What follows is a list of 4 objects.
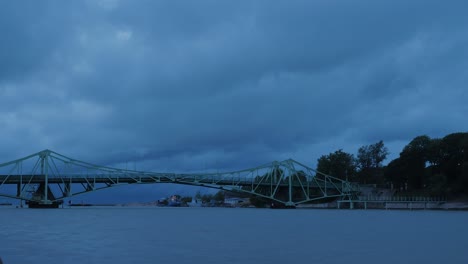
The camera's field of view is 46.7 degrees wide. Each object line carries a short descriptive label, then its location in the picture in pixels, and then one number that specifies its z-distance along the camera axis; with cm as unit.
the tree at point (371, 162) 17362
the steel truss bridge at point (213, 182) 12925
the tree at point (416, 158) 14275
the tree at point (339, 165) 17450
